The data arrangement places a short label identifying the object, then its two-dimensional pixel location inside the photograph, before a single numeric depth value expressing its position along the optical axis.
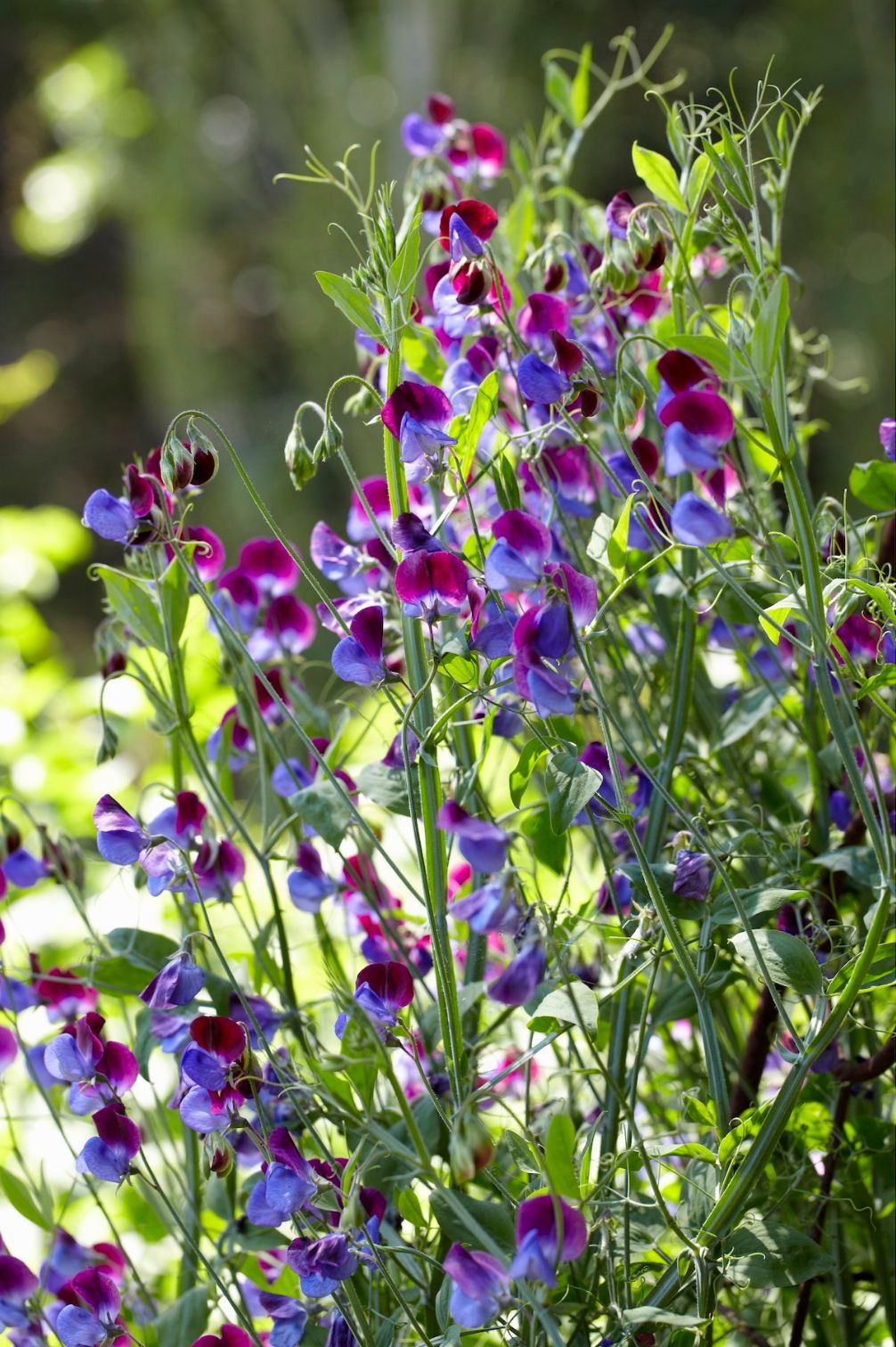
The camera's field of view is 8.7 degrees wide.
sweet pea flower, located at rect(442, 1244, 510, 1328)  2.26
